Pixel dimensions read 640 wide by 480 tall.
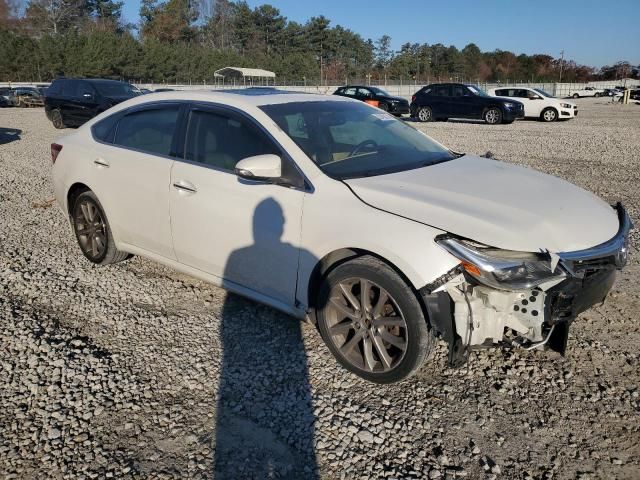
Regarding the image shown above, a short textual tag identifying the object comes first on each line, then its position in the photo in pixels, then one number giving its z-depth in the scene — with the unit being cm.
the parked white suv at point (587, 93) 6562
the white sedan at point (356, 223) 291
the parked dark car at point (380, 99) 2528
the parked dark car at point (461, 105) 2159
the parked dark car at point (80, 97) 1730
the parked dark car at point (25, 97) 3631
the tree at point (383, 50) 10675
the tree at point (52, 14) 7931
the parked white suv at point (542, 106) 2325
